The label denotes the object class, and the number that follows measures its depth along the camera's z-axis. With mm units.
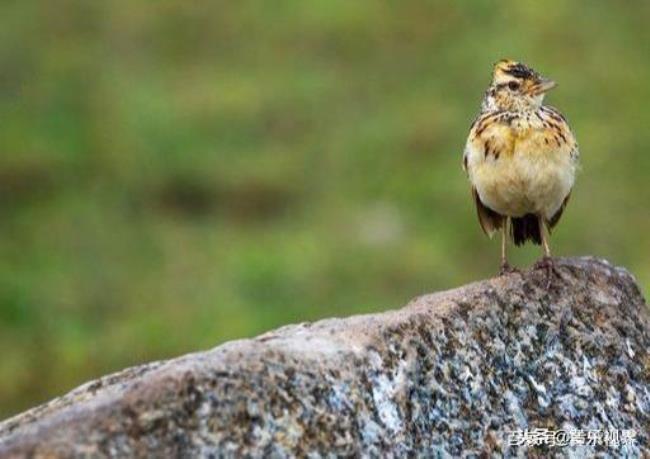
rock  10328
